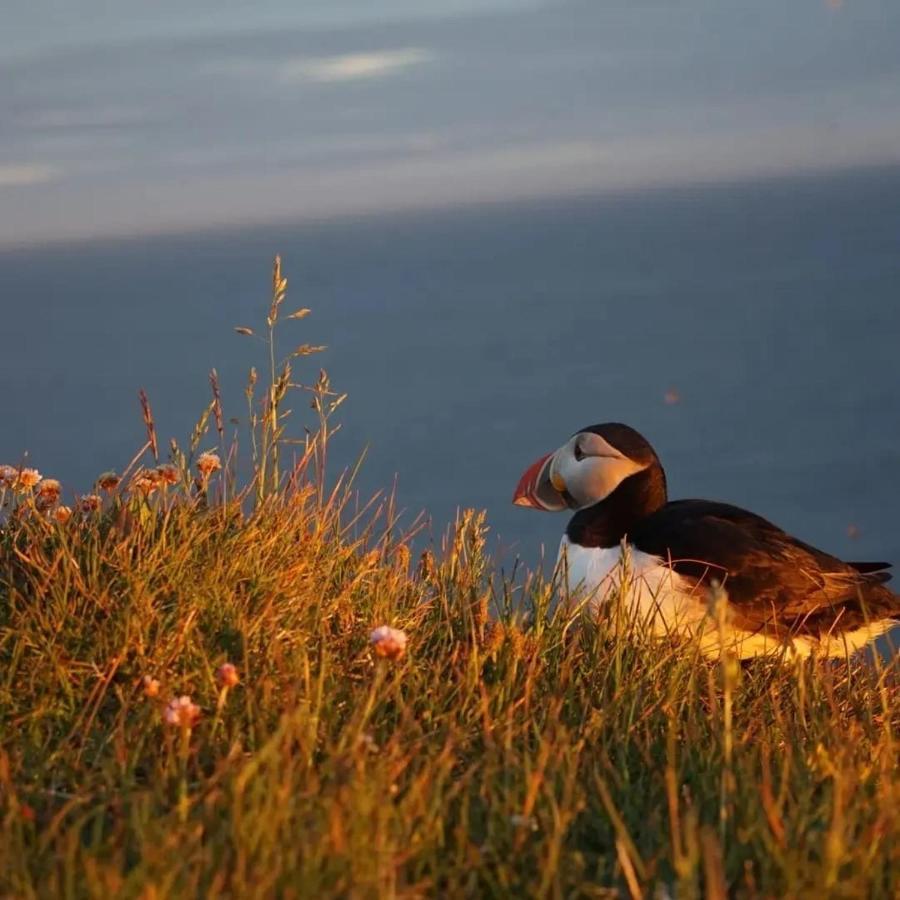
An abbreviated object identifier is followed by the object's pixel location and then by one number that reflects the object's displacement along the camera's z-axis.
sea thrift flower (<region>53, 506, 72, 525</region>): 8.52
